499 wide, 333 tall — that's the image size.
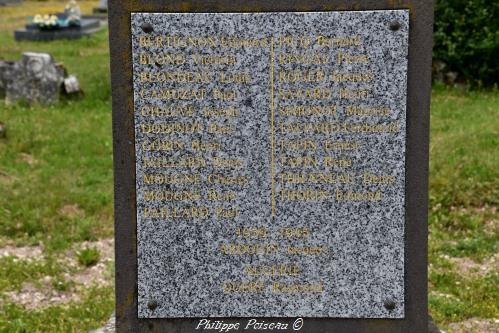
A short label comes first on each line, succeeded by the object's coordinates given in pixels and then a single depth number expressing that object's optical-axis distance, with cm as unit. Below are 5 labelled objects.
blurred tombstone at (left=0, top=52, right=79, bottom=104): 998
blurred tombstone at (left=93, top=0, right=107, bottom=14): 2091
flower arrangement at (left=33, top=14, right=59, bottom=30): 1560
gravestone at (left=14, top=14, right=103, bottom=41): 1566
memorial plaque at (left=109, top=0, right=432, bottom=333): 325
